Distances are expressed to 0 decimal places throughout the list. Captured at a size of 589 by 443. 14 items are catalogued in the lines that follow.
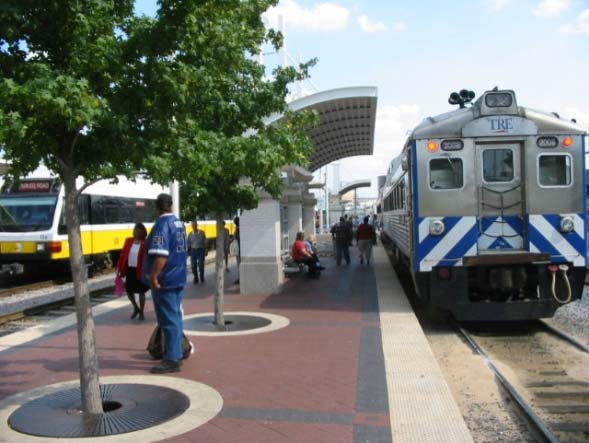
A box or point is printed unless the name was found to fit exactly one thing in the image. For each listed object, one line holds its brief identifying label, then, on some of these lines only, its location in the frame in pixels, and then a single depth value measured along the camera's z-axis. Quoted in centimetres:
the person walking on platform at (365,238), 1940
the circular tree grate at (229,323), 912
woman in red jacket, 961
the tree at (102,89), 455
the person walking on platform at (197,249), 1514
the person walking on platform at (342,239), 2007
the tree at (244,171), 798
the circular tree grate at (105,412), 491
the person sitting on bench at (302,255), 1555
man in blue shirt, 635
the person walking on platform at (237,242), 1574
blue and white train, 946
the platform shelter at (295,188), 1309
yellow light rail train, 1631
